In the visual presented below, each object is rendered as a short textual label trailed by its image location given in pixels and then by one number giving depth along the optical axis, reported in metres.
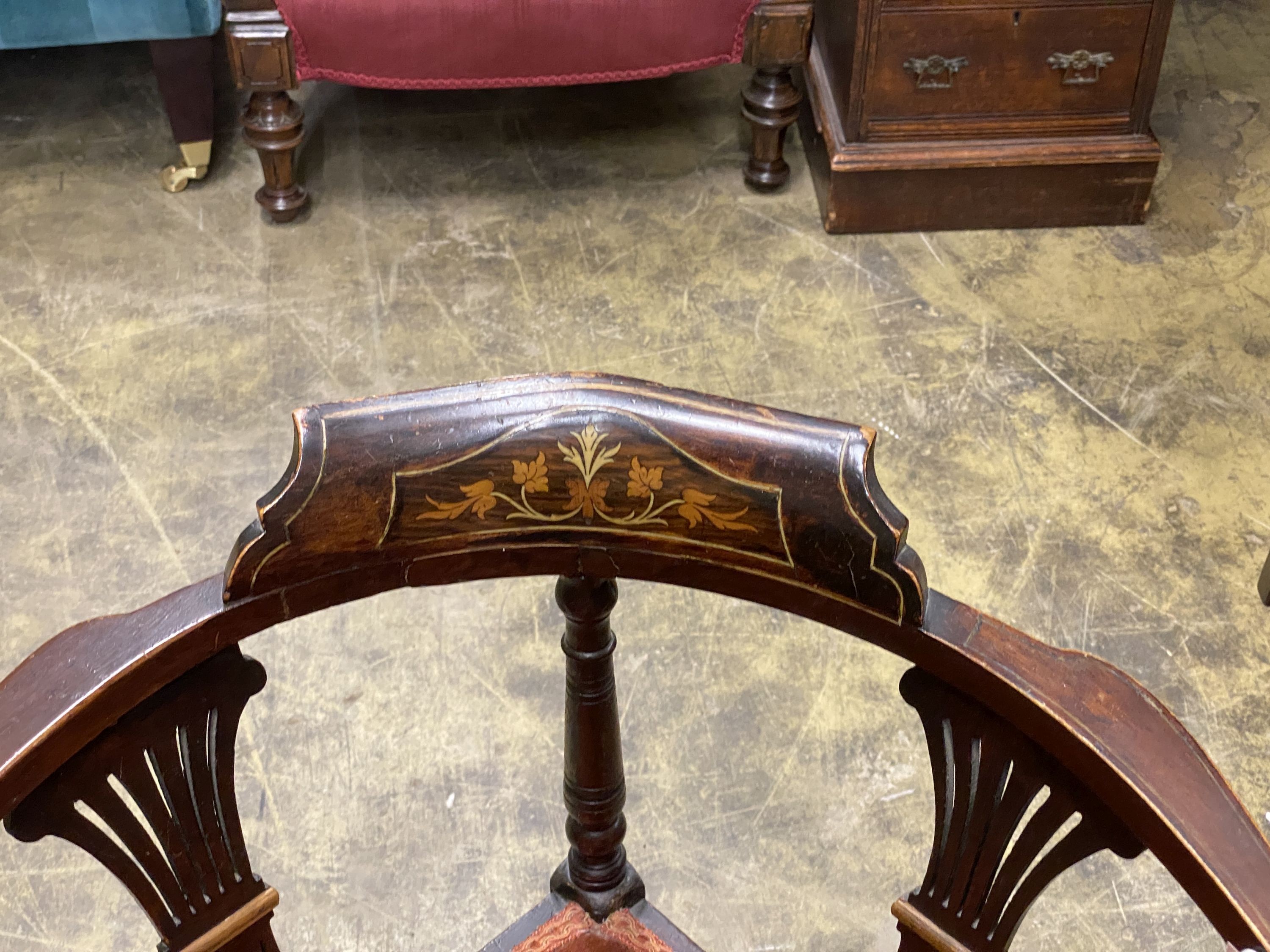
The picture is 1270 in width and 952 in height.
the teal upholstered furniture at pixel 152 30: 2.24
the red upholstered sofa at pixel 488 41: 2.14
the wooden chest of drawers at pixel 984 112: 2.21
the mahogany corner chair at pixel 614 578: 0.65
